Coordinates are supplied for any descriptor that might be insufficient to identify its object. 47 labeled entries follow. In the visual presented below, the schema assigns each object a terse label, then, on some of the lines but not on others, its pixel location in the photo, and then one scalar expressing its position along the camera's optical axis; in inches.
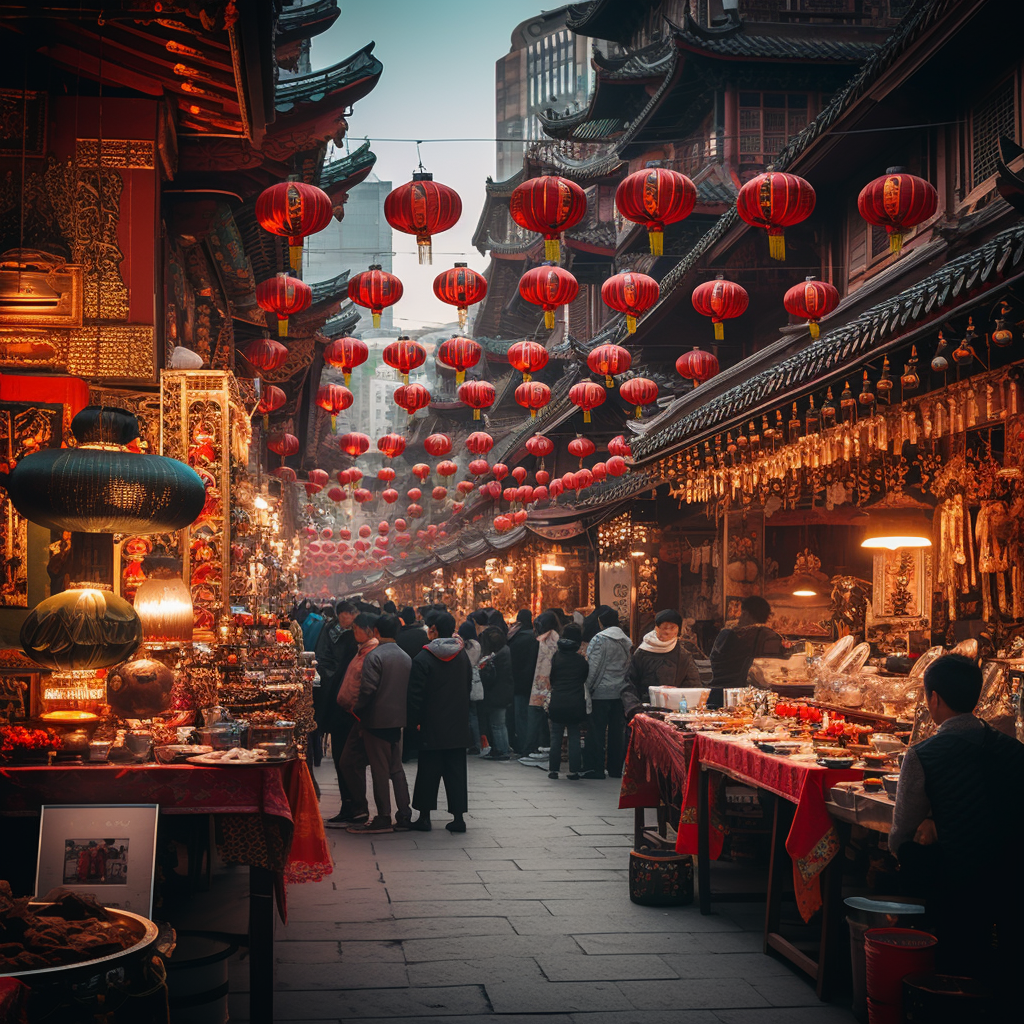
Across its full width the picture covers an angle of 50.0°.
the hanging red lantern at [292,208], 339.0
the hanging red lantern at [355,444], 840.3
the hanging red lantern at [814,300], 419.2
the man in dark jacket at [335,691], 359.2
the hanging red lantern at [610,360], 585.6
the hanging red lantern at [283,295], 433.4
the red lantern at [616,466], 751.1
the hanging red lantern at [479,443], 943.7
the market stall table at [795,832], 195.5
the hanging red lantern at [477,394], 676.1
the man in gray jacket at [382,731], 337.1
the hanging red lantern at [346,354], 582.9
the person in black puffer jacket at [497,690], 517.7
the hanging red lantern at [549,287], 454.6
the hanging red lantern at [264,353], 527.5
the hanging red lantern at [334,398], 668.7
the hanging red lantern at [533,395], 690.8
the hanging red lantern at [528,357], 561.6
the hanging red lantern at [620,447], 759.0
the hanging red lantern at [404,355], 571.5
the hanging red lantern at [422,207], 355.3
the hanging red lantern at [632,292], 468.1
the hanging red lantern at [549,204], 352.8
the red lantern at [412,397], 655.1
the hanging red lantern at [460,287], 442.0
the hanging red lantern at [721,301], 479.5
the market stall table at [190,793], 188.7
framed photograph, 173.5
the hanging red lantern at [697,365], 585.3
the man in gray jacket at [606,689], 447.2
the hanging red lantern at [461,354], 578.2
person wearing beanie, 391.2
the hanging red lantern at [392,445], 900.0
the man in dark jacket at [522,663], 517.3
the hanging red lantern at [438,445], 928.9
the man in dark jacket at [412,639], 465.4
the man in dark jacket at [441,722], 343.9
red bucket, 161.8
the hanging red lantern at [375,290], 435.2
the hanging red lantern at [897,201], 338.0
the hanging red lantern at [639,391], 657.6
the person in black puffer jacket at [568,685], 445.7
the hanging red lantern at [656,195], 354.0
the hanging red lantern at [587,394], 693.3
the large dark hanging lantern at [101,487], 190.7
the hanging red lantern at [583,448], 800.9
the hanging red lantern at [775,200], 349.1
